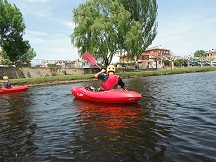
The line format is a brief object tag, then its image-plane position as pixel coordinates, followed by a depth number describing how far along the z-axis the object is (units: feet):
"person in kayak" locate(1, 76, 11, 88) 52.20
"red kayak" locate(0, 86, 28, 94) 51.29
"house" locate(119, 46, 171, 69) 214.98
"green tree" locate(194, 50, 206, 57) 448.78
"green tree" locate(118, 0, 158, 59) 125.59
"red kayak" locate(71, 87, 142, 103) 29.81
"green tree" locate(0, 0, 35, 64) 99.30
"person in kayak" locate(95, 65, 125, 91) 31.62
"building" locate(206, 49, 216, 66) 327.92
